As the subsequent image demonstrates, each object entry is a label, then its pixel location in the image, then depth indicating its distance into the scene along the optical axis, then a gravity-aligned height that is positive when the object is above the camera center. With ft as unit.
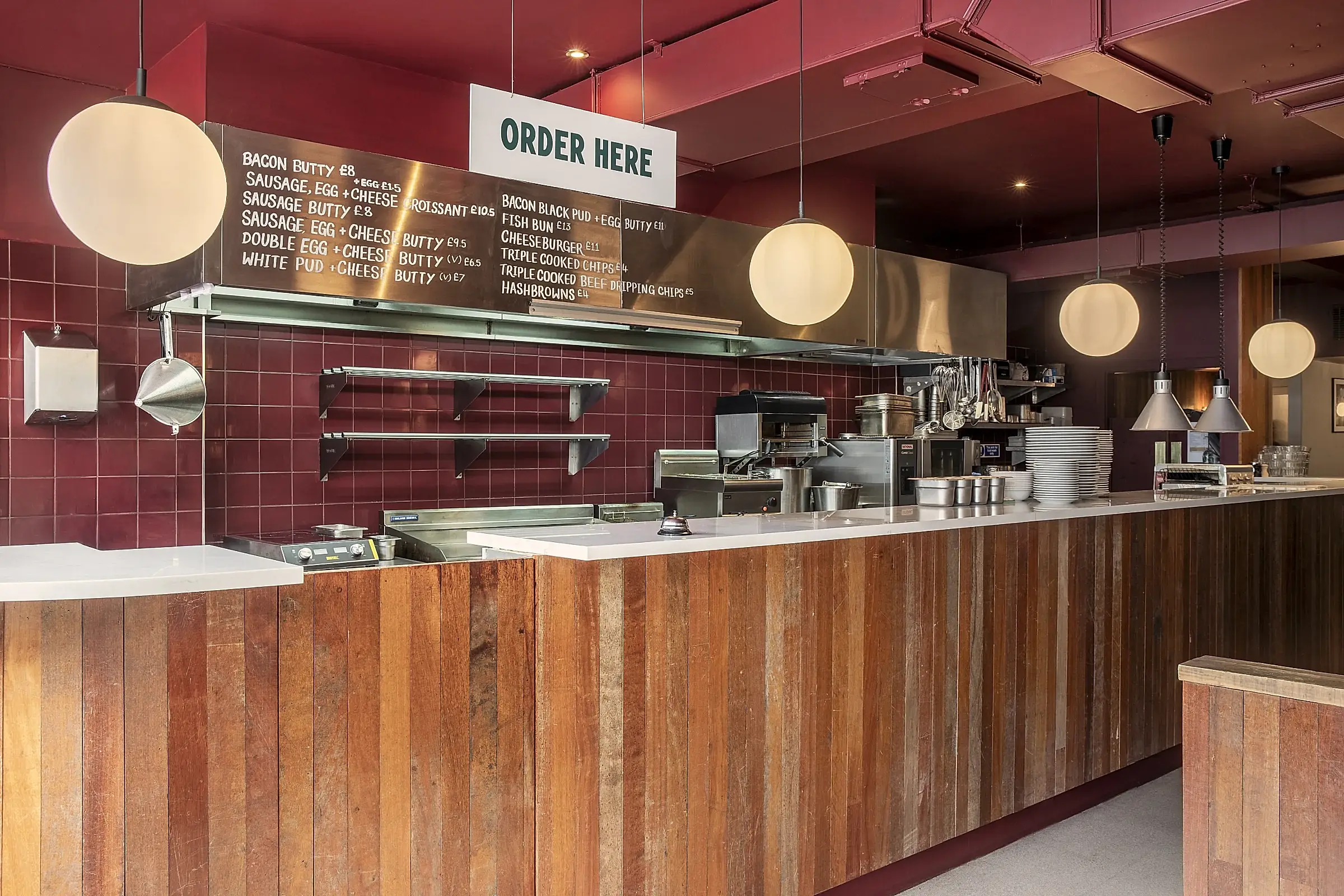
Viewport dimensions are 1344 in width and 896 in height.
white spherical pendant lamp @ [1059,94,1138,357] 15.17 +2.00
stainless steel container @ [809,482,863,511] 18.91 -1.09
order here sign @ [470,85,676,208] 10.20 +3.35
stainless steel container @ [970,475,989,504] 12.84 -0.66
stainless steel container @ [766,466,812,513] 19.16 -0.91
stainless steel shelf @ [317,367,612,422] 14.42 +1.00
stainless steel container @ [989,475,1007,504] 13.21 -0.66
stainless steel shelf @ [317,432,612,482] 14.47 +0.00
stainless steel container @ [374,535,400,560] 13.51 -1.44
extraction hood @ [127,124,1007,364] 12.33 +2.68
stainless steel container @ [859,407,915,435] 21.49 +0.47
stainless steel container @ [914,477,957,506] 12.53 -0.66
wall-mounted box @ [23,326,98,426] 12.57 +0.91
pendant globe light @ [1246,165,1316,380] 20.72 +2.01
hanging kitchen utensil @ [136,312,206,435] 12.40 +0.69
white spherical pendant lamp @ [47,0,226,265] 6.61 +1.88
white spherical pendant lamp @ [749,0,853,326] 10.77 +1.96
